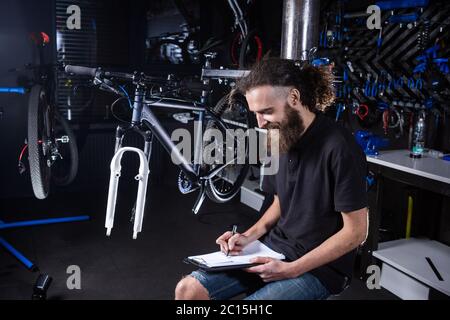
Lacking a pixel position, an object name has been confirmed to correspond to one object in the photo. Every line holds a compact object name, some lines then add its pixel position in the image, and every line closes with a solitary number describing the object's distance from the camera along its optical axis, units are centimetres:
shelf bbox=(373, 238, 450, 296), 236
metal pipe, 254
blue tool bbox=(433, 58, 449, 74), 256
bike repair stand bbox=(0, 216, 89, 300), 238
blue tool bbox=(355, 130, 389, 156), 274
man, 147
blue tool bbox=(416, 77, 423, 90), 274
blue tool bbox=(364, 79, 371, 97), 307
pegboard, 265
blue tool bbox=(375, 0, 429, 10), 262
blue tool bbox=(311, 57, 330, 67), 254
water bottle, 277
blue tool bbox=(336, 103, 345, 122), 324
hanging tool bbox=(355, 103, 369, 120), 307
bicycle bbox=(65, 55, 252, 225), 235
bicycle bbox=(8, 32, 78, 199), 248
